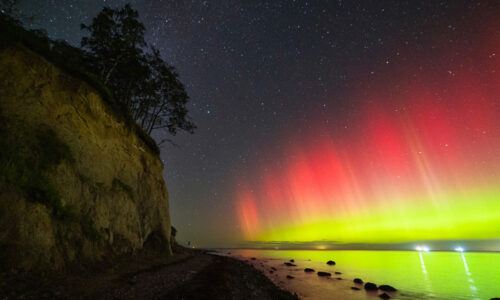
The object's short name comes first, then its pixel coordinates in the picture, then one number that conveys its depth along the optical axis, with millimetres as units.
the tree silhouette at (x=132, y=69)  22984
